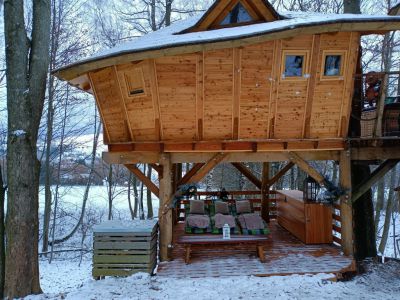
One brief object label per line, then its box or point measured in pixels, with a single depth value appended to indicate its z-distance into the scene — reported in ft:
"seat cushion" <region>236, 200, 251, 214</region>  34.78
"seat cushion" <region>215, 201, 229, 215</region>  34.24
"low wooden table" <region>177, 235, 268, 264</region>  26.63
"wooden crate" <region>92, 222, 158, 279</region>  24.68
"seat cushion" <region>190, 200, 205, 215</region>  33.71
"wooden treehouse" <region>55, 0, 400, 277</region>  24.54
